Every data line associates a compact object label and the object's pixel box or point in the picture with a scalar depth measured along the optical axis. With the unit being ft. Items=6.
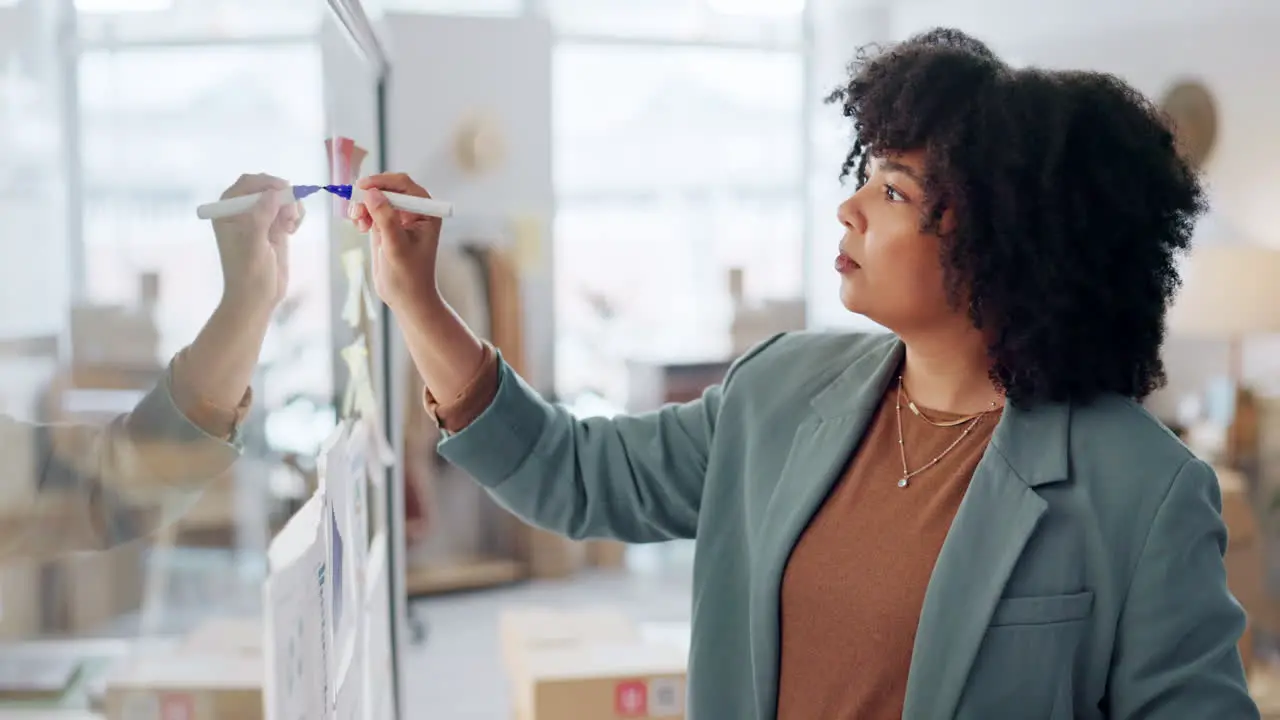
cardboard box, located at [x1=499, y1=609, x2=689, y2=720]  7.38
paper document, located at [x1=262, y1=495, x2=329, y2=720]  2.35
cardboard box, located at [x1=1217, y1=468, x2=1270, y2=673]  12.24
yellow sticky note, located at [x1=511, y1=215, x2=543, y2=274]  18.62
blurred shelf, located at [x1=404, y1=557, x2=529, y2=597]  17.37
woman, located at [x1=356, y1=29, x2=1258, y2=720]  3.70
